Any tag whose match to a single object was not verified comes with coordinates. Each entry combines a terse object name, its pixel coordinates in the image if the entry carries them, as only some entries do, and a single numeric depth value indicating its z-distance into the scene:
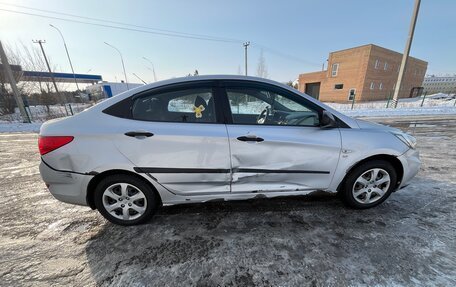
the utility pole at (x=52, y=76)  20.69
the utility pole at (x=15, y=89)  12.54
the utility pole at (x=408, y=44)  15.45
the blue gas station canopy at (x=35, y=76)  20.11
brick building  29.09
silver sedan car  2.28
